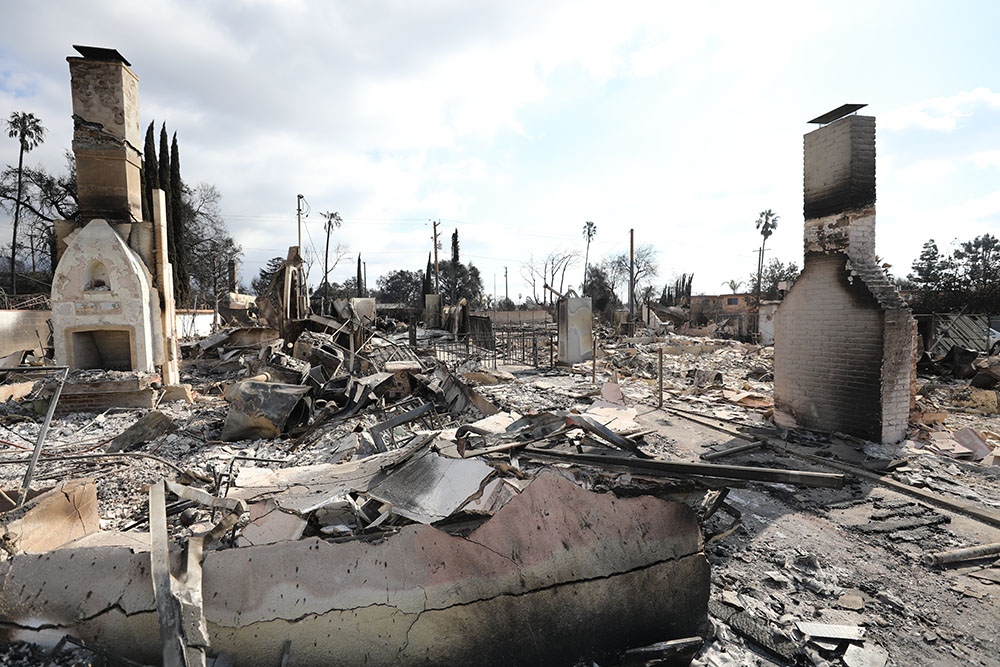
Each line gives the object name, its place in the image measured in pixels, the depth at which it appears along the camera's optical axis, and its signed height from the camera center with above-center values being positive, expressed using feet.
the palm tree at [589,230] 201.77 +38.98
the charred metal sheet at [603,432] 14.16 -3.77
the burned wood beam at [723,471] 9.22 -3.54
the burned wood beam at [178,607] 7.34 -4.80
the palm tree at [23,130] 91.35 +40.67
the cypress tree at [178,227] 84.69 +19.18
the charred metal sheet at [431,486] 10.31 -4.22
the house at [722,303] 134.81 +3.69
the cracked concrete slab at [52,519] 10.04 -4.74
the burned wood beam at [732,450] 19.13 -5.96
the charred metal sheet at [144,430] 22.57 -5.51
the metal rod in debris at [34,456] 13.37 -3.92
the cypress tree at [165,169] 87.45 +30.47
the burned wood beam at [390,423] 18.48 -4.66
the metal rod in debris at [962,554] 11.62 -6.31
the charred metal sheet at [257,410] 24.16 -4.82
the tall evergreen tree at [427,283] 144.25 +11.91
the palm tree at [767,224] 173.06 +34.60
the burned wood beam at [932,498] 13.66 -6.15
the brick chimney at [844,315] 19.76 -0.09
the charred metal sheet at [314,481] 11.57 -4.65
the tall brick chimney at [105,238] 31.71 +6.24
